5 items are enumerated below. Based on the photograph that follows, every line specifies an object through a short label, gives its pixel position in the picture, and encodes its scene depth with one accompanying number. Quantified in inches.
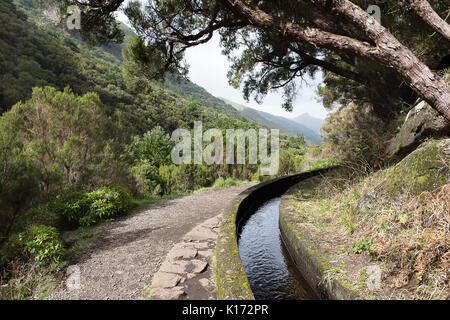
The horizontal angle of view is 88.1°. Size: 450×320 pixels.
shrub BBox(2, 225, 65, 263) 114.8
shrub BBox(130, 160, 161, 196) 430.5
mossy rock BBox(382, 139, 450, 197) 111.9
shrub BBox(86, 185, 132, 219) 187.6
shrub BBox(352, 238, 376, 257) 108.7
